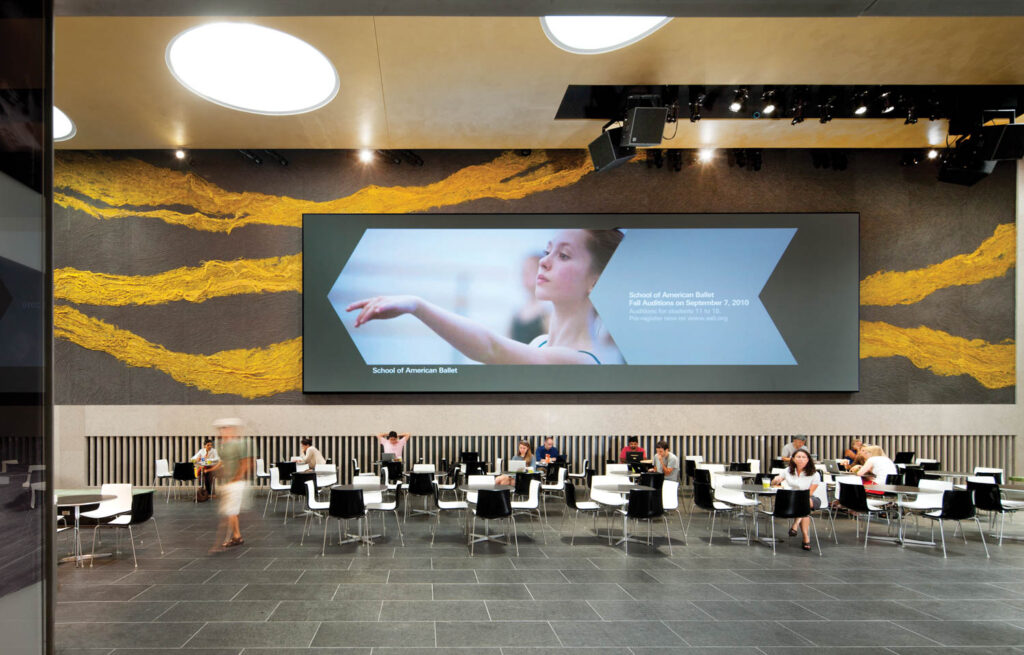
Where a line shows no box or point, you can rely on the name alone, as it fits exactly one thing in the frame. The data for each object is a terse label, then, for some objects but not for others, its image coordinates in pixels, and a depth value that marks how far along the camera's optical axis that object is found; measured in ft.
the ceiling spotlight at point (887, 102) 29.99
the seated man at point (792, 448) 32.35
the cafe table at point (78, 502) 20.47
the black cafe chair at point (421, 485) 27.89
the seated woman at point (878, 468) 28.40
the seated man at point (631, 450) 34.27
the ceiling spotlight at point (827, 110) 30.14
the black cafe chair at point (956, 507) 23.27
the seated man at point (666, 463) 33.24
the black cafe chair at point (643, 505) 22.84
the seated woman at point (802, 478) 23.91
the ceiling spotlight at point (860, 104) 30.30
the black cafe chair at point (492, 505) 22.80
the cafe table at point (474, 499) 23.16
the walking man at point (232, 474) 21.80
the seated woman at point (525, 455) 32.76
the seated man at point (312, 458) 31.91
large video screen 38.52
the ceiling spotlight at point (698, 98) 29.45
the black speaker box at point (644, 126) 28.04
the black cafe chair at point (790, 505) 22.71
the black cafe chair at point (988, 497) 25.45
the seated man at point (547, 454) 33.86
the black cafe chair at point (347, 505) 22.49
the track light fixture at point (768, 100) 29.45
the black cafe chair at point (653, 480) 27.58
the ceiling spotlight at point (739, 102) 29.37
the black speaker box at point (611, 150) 30.73
